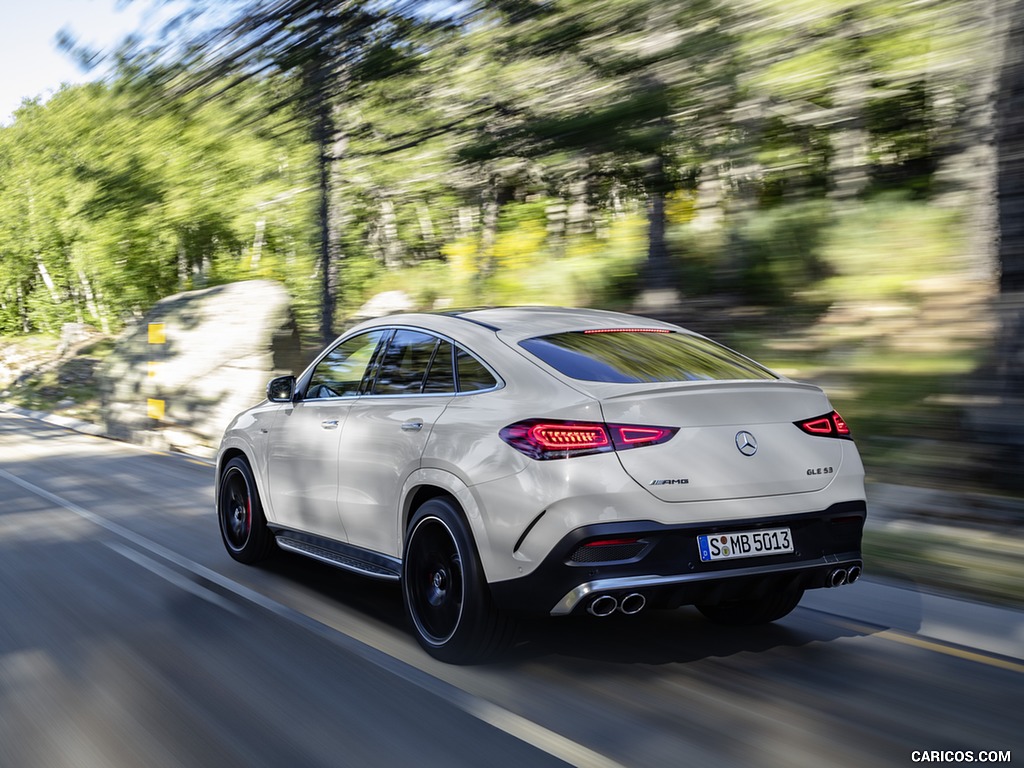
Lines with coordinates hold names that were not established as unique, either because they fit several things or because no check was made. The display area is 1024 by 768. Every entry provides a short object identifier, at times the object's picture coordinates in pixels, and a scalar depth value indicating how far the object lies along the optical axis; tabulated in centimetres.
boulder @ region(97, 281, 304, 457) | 1636
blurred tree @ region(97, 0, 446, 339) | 1312
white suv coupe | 434
